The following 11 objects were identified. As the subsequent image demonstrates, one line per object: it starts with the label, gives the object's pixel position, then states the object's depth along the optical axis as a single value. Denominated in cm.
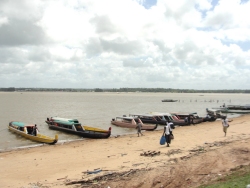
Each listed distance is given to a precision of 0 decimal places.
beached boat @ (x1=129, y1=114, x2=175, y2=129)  3721
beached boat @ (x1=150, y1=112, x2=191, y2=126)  3573
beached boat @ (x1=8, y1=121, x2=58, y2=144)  2315
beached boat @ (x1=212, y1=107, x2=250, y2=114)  5642
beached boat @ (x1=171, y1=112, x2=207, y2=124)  3605
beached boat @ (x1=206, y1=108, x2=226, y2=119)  4401
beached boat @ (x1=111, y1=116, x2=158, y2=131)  3412
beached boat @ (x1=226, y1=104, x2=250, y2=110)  6232
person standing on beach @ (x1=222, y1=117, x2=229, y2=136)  2133
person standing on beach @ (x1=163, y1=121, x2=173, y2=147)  1691
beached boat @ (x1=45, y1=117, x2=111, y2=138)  2589
